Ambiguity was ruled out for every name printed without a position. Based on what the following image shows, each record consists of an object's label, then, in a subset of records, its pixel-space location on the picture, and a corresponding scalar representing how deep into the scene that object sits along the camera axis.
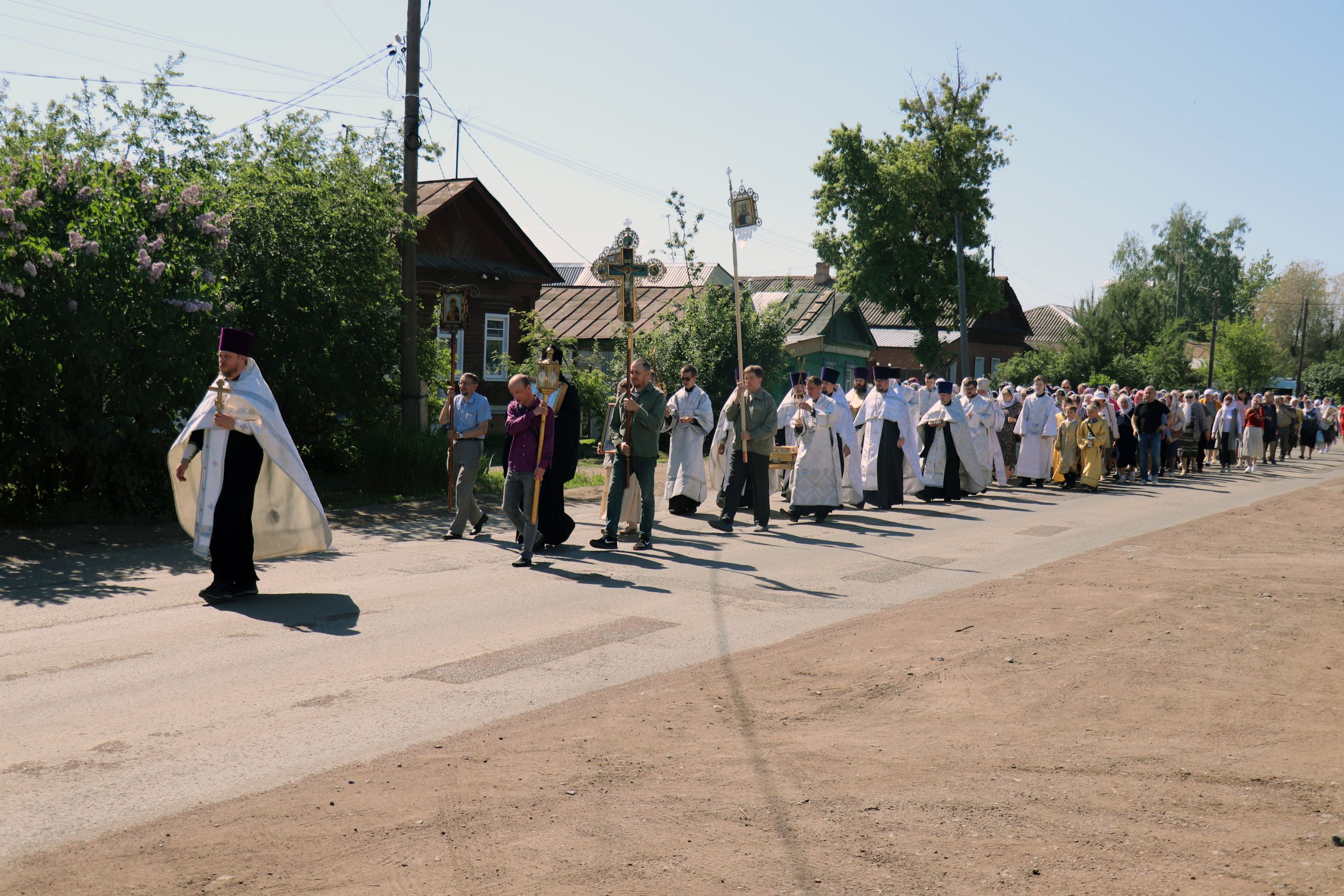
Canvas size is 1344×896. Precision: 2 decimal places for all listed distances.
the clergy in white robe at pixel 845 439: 17.05
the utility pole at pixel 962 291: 41.16
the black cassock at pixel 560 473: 11.97
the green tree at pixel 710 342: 29.14
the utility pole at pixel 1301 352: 74.94
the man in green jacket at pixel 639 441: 12.60
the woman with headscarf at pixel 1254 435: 31.31
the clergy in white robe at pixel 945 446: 19.36
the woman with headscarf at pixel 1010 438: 25.12
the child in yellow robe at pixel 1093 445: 22.80
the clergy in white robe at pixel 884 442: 18.14
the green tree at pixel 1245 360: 68.88
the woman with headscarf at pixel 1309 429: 38.53
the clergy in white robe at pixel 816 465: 15.83
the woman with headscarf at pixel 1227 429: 30.66
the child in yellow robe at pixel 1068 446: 23.02
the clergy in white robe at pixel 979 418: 21.14
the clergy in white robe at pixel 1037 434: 23.00
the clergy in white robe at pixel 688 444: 16.22
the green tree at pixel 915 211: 47.62
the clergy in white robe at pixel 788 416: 16.61
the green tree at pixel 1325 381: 74.94
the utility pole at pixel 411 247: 18.36
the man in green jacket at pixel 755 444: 14.58
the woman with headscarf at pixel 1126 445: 25.72
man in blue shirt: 13.12
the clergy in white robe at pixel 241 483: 9.15
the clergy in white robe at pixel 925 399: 20.70
